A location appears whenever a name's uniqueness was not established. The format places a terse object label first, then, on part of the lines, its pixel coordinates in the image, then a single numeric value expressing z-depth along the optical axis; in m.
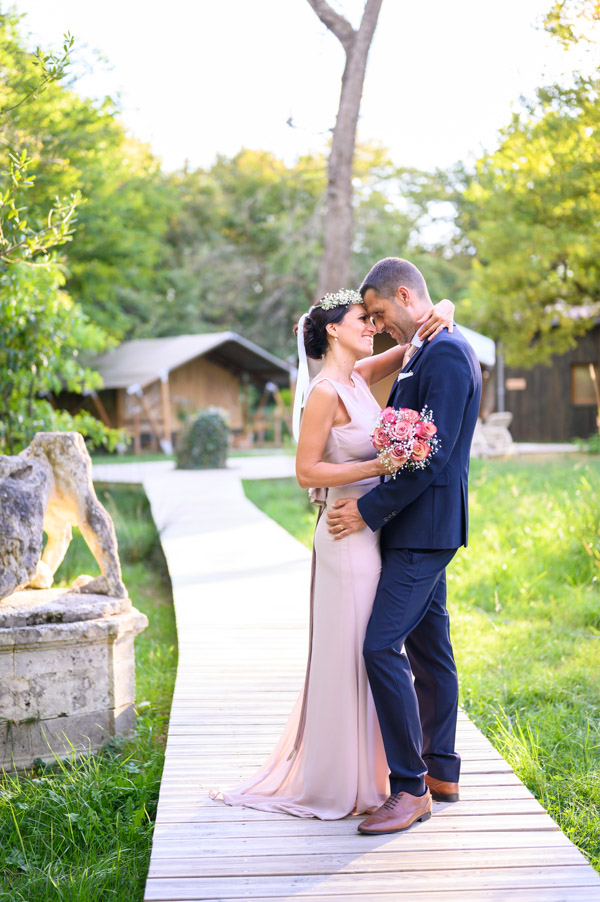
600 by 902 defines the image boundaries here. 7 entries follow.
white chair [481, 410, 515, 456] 22.20
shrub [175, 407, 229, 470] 20.50
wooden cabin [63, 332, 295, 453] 29.12
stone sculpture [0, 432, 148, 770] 4.22
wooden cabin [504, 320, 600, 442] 31.23
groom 3.13
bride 3.31
